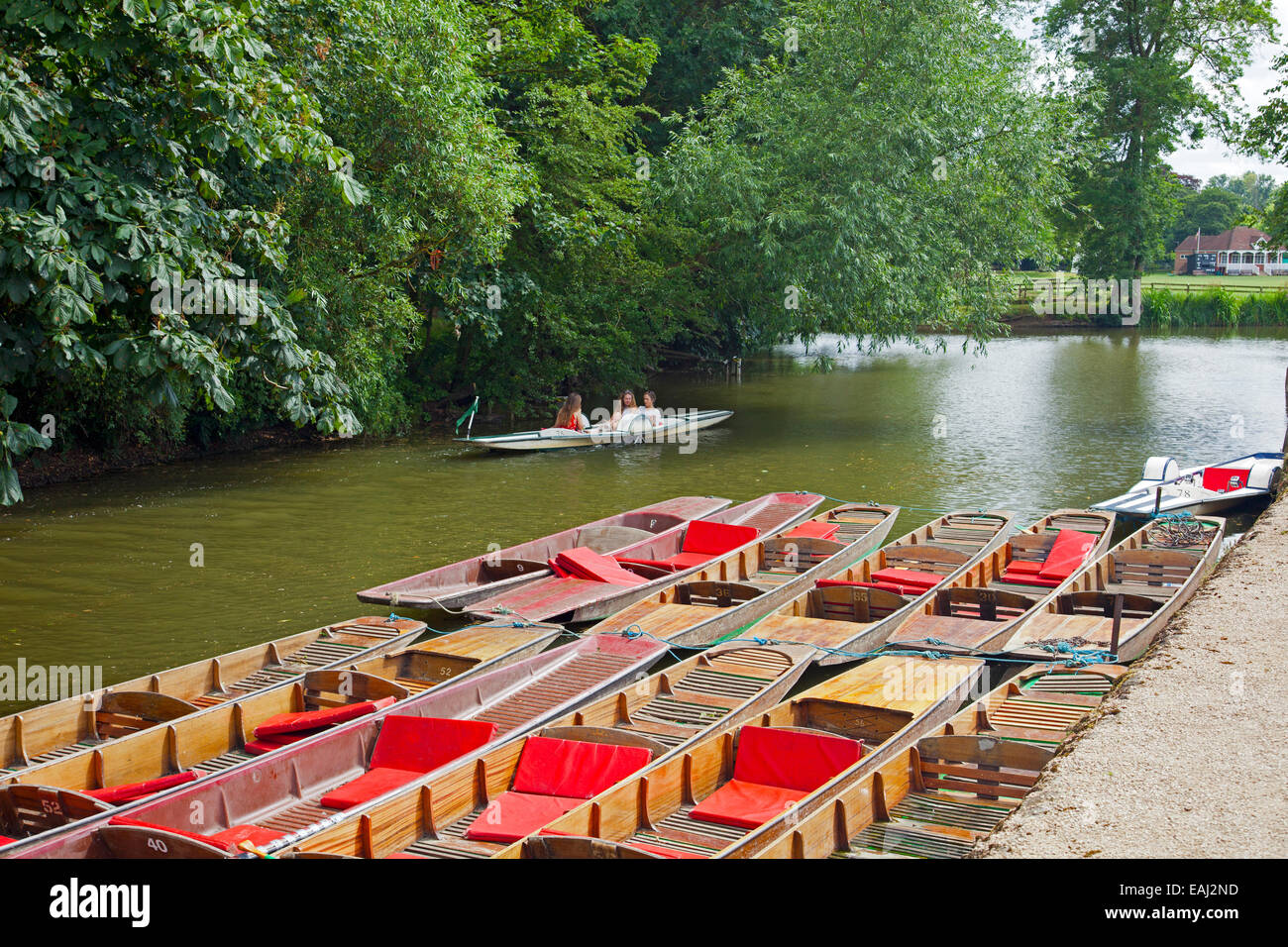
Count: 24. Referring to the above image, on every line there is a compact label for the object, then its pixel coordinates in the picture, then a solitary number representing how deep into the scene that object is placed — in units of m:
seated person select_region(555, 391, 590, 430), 20.34
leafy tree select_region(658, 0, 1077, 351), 20.67
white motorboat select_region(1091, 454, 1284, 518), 14.32
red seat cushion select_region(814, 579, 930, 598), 10.03
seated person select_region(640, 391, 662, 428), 20.88
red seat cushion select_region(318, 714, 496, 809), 6.71
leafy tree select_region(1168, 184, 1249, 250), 93.19
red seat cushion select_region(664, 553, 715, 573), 11.71
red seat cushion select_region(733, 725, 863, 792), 6.43
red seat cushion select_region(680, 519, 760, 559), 12.15
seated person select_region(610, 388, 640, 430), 20.70
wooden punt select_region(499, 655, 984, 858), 5.70
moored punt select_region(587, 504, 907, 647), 9.59
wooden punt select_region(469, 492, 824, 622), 9.95
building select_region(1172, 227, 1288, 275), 86.88
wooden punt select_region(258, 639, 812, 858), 5.75
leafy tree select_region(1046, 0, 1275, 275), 38.44
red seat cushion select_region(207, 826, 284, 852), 5.72
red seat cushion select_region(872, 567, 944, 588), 10.44
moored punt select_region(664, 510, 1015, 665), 9.10
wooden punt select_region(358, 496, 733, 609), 10.14
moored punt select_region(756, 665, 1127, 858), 5.65
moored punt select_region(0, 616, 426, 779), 7.01
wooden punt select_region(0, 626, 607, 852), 5.86
